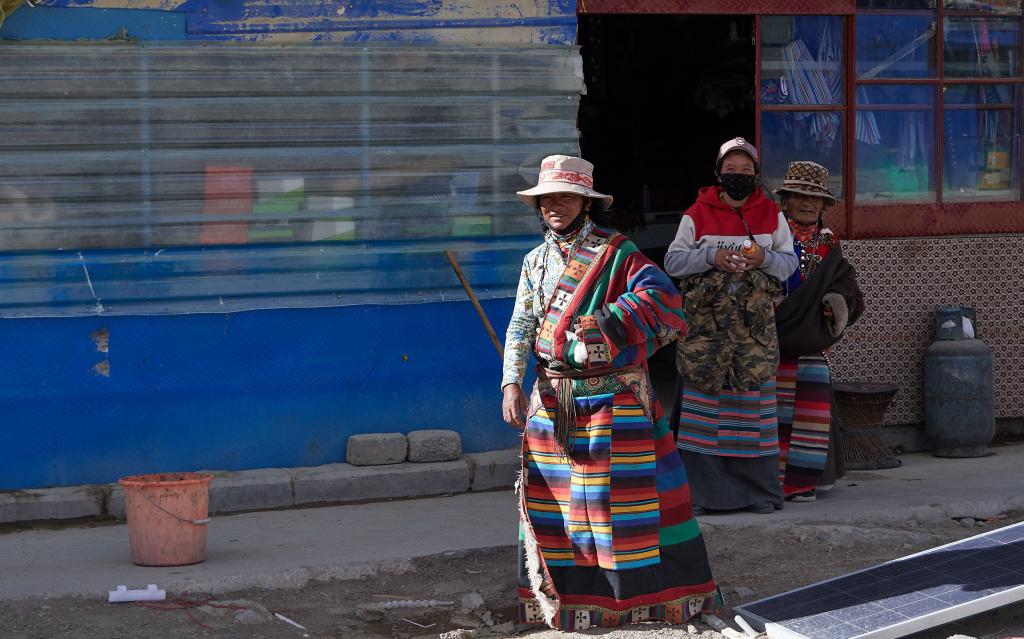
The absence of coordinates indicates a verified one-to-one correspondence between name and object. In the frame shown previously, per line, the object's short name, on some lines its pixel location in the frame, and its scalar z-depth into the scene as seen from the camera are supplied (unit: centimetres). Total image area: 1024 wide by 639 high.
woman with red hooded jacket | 675
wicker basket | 812
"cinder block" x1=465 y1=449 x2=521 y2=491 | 767
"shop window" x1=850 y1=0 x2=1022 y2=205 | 868
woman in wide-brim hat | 530
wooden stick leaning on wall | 749
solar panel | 509
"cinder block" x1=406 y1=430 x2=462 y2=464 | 761
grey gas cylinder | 842
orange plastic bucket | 603
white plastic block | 559
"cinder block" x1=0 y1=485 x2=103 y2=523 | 692
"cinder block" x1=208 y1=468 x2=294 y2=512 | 721
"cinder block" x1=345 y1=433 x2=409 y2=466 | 755
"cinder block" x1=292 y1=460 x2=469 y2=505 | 736
